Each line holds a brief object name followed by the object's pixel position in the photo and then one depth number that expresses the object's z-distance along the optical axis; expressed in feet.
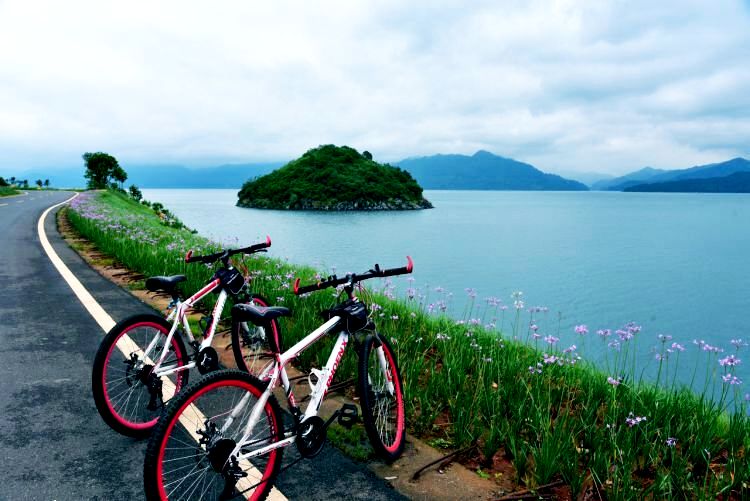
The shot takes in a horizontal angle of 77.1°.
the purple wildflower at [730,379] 12.21
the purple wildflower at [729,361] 12.07
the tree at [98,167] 315.58
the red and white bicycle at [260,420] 8.71
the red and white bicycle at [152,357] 12.17
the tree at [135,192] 262.26
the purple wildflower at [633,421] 11.27
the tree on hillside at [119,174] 330.95
